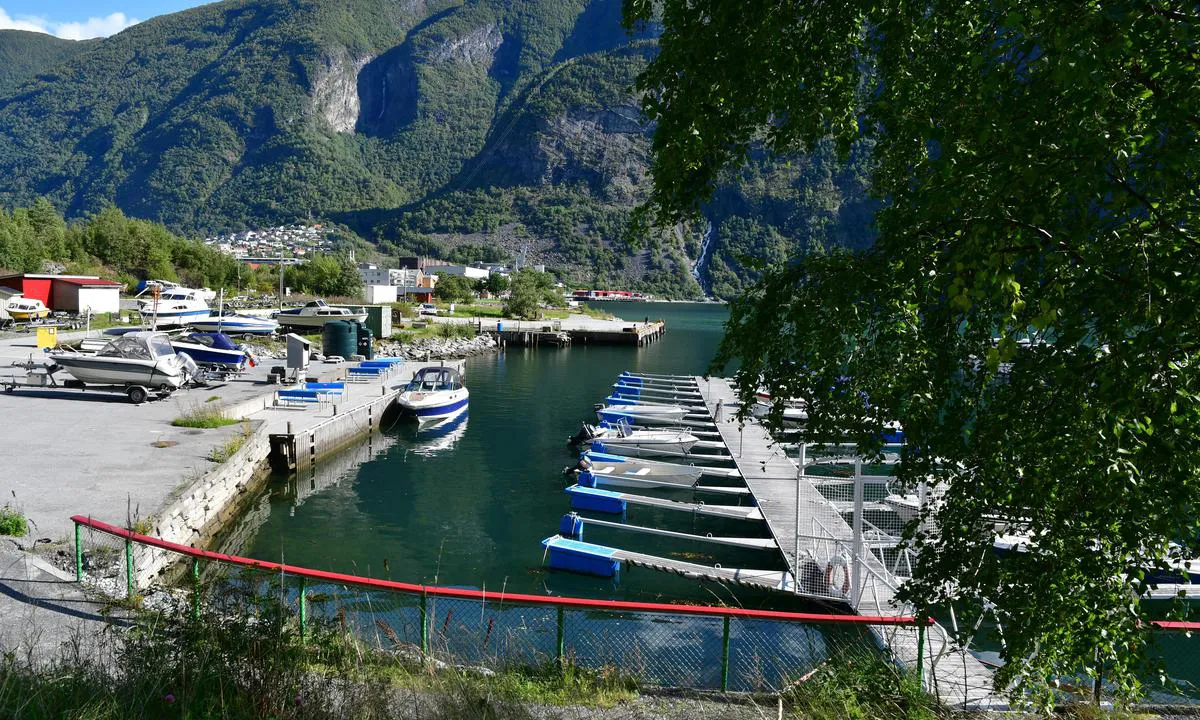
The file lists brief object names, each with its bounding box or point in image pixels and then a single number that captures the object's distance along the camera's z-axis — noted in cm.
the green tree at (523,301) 8581
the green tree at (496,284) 13862
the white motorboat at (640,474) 2206
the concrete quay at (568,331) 7194
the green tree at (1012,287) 330
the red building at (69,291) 5234
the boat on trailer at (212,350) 3222
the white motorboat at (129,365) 2408
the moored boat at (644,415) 3167
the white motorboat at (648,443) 2612
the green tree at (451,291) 11750
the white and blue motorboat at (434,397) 3058
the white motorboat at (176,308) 4784
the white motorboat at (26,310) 4775
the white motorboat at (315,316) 5414
